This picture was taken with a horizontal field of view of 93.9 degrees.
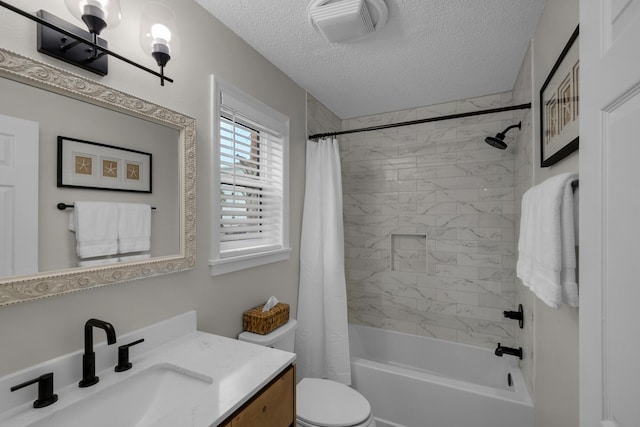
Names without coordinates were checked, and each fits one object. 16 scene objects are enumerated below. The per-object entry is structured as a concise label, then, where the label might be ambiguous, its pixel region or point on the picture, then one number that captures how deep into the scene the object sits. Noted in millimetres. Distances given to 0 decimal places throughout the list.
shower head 2205
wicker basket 1723
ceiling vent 1432
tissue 1853
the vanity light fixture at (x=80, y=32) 942
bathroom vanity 875
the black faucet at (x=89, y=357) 1005
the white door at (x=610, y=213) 471
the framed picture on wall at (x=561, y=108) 1076
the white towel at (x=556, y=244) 968
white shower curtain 2297
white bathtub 1814
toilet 1532
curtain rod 1828
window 1631
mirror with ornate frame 879
